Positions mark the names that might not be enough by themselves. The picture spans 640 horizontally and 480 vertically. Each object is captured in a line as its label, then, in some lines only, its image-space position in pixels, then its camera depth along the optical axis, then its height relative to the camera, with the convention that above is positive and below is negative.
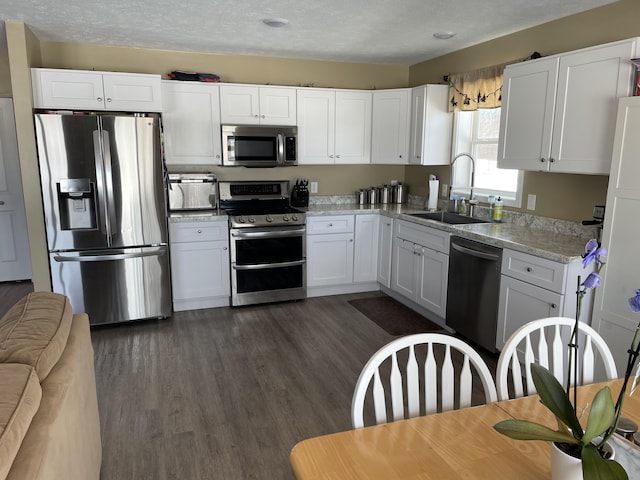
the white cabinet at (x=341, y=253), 4.73 -0.97
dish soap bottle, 3.94 -0.43
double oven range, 4.41 -0.86
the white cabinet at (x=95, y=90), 3.77 +0.56
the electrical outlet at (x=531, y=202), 3.69 -0.33
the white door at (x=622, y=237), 2.39 -0.40
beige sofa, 1.05 -0.66
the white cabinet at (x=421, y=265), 3.92 -0.96
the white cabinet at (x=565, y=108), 2.67 +0.33
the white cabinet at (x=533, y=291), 2.78 -0.83
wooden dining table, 1.08 -0.72
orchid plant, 0.87 -0.50
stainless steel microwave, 4.51 +0.12
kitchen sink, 4.30 -0.55
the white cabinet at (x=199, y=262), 4.27 -0.97
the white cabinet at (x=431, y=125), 4.57 +0.34
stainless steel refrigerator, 3.66 -0.44
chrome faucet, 4.37 -0.06
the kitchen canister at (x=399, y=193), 5.42 -0.40
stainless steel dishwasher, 3.33 -0.99
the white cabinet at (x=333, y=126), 4.83 +0.34
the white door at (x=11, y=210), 5.05 -0.59
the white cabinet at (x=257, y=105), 4.51 +0.52
